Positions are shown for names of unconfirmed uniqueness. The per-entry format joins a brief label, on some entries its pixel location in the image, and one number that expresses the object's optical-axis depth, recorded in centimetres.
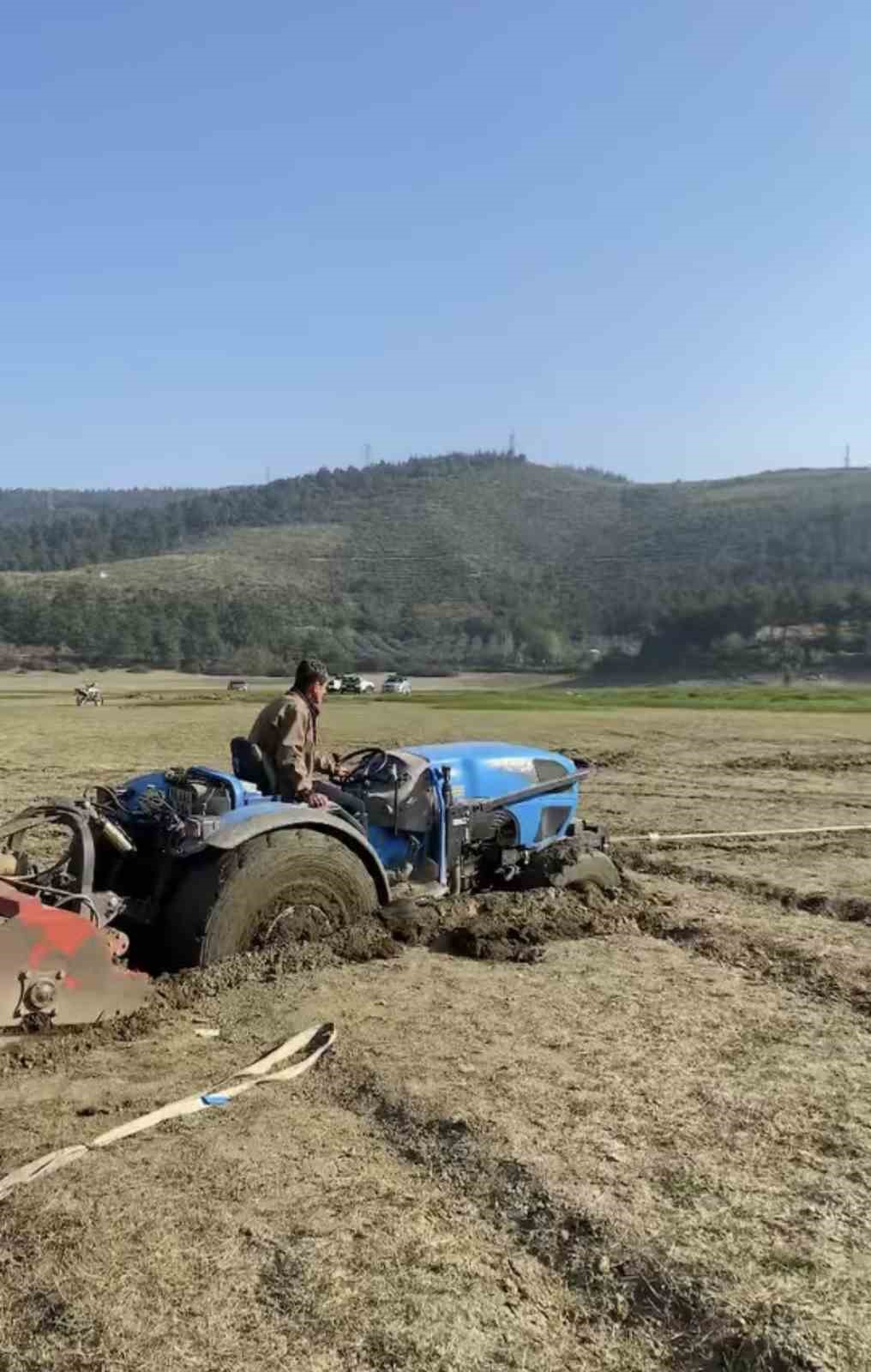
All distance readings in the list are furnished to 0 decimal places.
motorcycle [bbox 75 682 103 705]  4266
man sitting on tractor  684
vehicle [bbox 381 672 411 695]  5643
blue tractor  600
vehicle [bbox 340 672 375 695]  5622
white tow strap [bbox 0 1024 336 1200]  406
